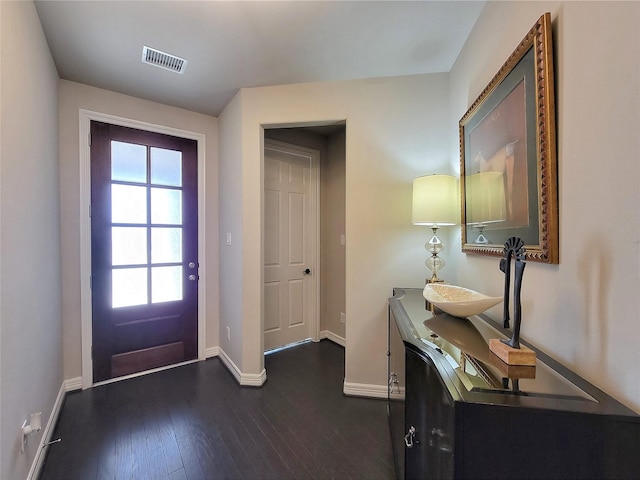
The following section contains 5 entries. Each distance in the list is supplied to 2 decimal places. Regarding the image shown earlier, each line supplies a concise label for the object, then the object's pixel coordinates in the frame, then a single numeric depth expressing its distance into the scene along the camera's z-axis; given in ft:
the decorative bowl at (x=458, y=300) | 3.38
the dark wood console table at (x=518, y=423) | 2.00
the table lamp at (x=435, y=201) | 5.32
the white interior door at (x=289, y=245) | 9.46
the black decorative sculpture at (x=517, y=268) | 2.45
